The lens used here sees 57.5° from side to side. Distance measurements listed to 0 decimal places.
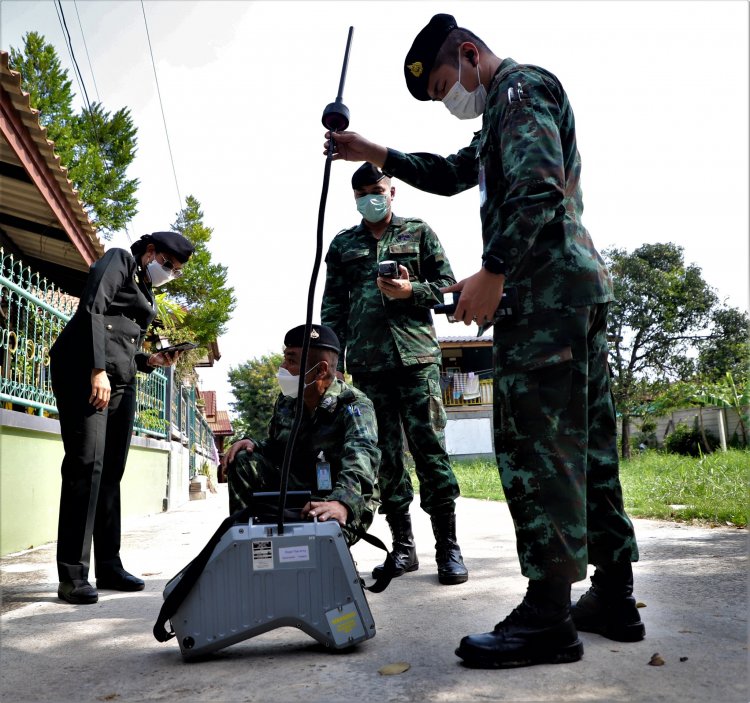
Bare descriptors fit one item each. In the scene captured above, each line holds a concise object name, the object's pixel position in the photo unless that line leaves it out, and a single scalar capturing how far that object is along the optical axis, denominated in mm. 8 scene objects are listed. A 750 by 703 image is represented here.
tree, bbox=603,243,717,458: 22625
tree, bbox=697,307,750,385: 22438
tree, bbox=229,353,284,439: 43875
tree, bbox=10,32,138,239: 16781
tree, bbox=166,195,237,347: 19234
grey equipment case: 1872
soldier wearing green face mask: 3146
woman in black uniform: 3004
